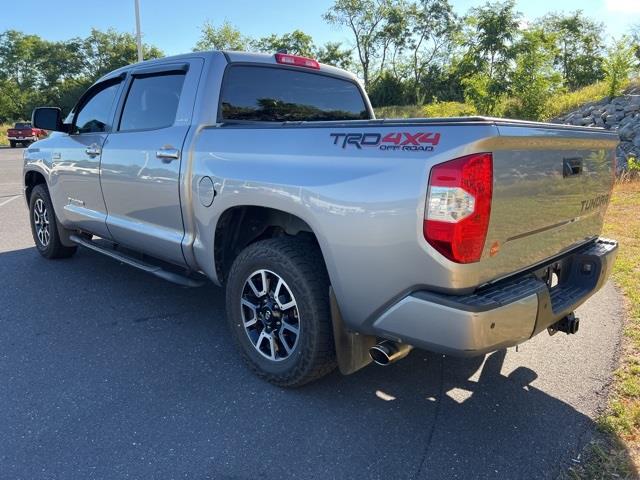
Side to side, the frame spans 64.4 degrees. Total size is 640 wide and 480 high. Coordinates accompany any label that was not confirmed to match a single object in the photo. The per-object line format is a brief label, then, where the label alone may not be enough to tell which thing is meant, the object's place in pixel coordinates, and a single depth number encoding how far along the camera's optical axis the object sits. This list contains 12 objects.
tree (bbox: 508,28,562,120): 18.98
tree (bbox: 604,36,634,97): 15.74
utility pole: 19.83
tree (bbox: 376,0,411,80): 55.47
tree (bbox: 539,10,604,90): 49.16
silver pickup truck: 2.22
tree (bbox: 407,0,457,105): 55.78
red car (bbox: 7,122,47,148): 33.81
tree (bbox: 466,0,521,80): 30.48
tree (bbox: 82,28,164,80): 69.94
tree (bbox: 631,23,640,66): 15.83
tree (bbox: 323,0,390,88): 55.50
